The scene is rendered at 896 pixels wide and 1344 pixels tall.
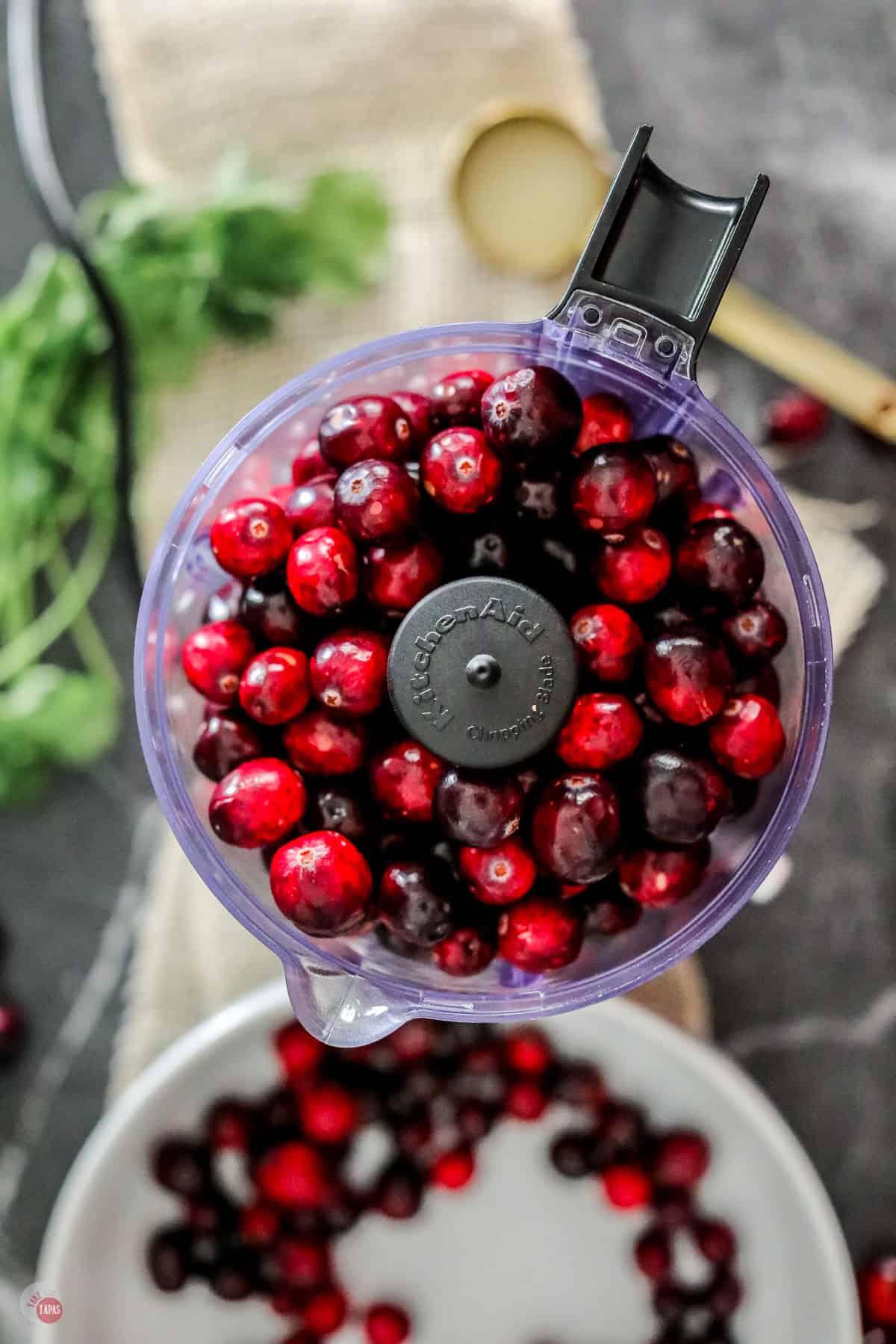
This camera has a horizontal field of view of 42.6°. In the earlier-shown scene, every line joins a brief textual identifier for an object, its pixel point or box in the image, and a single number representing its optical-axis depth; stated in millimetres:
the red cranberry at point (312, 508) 508
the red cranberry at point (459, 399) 512
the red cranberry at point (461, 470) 475
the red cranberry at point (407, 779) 480
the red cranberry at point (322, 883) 469
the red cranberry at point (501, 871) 478
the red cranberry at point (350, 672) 475
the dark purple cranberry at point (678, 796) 462
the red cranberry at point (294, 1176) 720
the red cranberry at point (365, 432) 495
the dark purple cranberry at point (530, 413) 469
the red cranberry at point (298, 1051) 711
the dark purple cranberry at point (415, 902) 480
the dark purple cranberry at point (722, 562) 484
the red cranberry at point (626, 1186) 715
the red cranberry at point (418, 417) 521
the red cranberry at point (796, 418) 777
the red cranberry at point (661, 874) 495
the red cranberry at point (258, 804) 484
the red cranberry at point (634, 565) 480
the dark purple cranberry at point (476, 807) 456
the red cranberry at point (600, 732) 468
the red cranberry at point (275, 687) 487
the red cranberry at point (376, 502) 468
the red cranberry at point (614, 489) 467
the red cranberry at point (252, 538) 499
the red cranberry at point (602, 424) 512
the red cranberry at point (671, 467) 505
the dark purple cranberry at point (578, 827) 458
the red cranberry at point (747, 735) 486
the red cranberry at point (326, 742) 495
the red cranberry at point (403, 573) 488
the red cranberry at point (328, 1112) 719
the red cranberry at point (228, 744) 507
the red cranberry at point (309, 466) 544
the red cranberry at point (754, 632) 497
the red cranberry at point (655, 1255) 717
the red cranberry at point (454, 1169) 712
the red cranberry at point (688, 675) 465
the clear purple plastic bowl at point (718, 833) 521
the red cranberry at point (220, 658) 513
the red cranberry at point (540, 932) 491
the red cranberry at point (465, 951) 506
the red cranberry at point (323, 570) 477
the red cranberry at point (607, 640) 478
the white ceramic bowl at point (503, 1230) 688
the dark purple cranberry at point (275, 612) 501
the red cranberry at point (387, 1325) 706
